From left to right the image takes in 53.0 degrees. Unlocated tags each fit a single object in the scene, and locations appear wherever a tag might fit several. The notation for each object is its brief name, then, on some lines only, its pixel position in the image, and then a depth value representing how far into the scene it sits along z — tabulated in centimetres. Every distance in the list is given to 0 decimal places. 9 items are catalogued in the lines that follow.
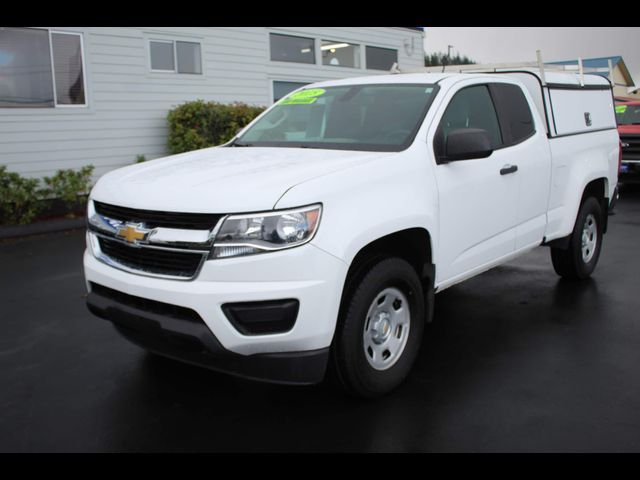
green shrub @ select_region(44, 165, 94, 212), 1032
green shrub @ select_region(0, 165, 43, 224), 947
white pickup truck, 314
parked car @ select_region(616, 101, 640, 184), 1282
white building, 1065
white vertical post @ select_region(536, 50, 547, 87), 548
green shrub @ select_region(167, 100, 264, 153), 1230
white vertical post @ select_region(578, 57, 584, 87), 607
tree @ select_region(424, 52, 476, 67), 7194
